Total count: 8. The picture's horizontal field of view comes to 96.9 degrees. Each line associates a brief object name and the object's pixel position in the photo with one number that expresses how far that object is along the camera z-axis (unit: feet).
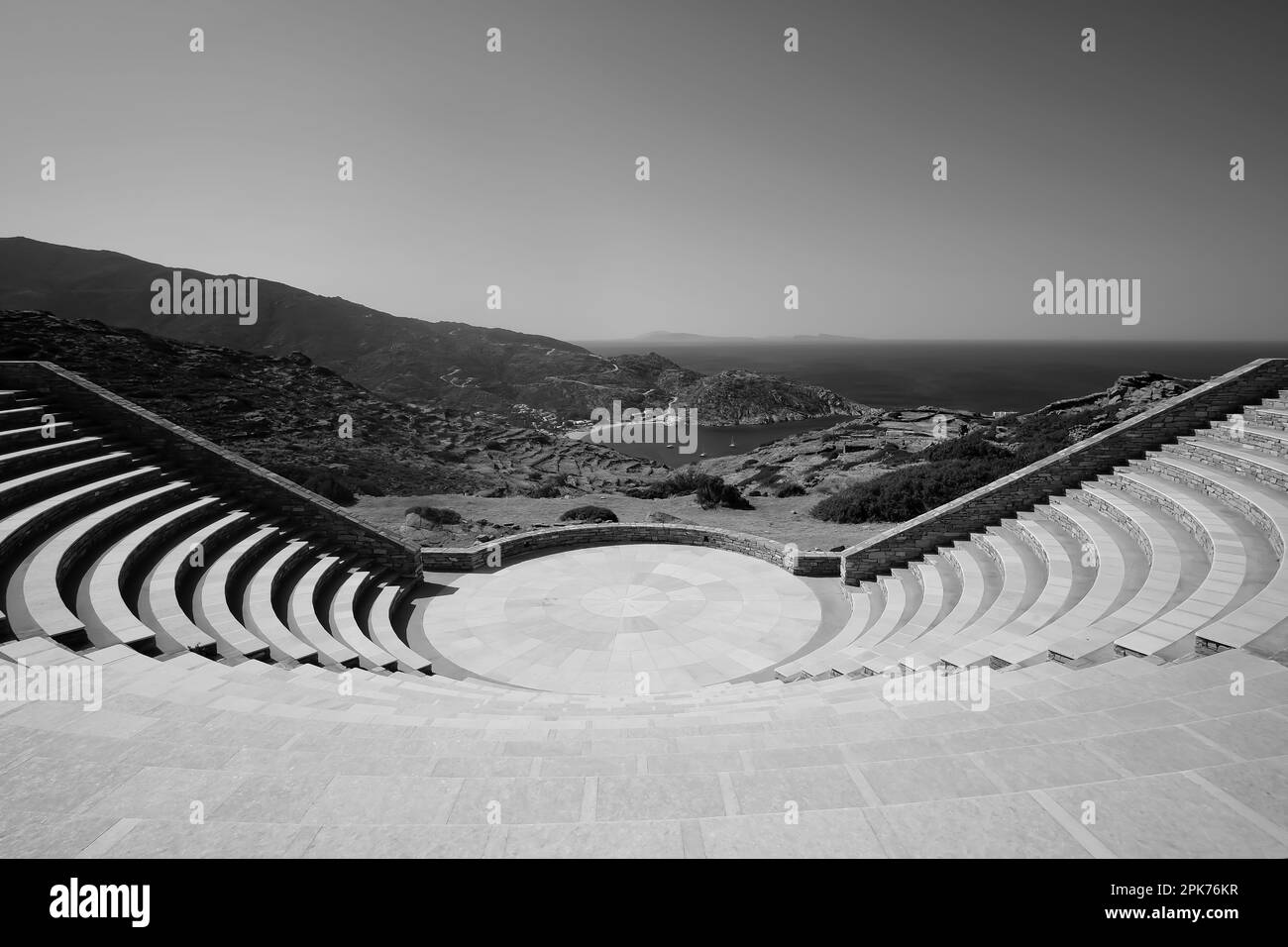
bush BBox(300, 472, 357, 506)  75.00
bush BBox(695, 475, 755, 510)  76.23
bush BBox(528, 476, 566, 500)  100.63
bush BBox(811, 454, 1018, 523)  62.49
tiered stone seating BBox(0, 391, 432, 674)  23.67
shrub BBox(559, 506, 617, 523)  64.54
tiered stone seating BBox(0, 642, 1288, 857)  9.65
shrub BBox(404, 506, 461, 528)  62.69
